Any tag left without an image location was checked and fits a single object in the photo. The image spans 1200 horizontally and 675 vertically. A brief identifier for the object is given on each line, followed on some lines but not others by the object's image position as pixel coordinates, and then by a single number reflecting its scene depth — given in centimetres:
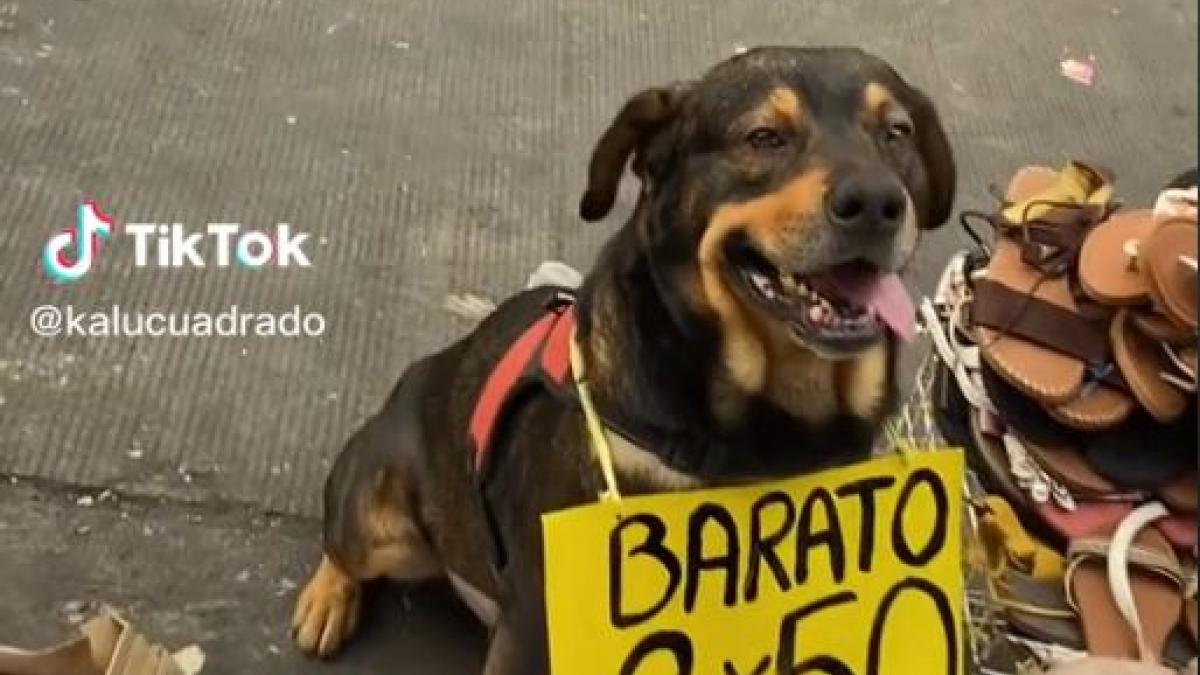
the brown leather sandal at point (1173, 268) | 215
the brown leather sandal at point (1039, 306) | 231
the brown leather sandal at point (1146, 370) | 223
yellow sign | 178
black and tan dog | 171
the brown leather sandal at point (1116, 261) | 224
